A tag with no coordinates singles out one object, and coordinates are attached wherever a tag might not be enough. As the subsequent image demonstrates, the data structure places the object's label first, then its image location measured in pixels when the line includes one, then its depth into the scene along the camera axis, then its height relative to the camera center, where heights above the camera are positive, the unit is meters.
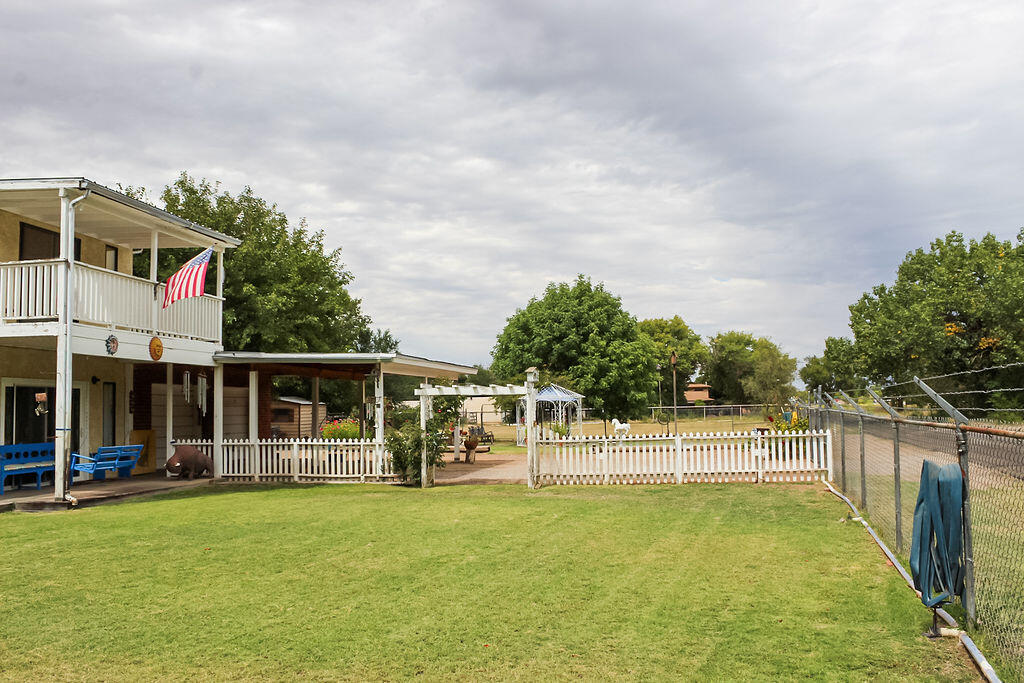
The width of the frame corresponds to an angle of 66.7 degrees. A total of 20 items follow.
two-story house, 13.41 +0.93
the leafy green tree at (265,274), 26.27 +4.11
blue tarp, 5.34 -1.11
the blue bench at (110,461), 14.27 -1.38
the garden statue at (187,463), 17.33 -1.62
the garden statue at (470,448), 23.09 -1.85
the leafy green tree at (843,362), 47.09 +1.17
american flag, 15.21 +2.12
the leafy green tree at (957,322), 30.89 +2.55
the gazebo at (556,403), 28.77 -0.72
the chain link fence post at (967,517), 5.30 -0.95
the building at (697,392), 106.88 -1.33
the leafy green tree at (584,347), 42.38 +2.07
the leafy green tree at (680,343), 91.88 +4.80
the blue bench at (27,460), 14.19 -1.29
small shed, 33.62 -1.21
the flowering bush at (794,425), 19.53 -1.17
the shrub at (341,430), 23.12 -1.28
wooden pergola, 15.83 -0.29
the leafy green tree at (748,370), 70.94 +1.21
